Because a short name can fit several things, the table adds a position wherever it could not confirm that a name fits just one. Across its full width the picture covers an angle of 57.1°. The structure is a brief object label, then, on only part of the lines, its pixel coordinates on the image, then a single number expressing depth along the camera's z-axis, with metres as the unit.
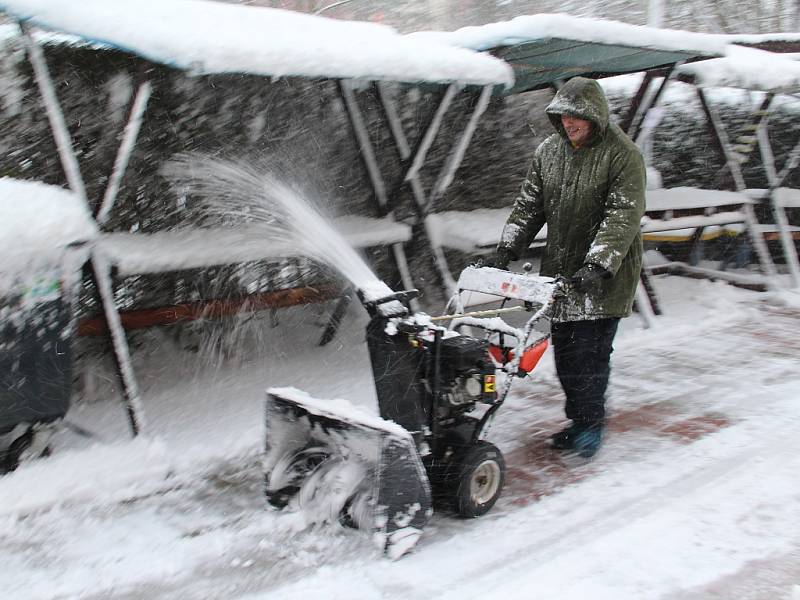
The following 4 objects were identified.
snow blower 2.88
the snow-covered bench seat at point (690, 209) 7.23
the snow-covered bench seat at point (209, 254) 4.20
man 3.52
